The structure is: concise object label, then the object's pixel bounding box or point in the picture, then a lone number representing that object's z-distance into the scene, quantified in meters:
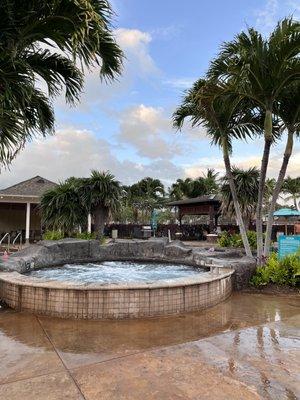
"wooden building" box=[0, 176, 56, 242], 15.74
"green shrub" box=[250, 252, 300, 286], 6.00
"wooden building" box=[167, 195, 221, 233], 19.77
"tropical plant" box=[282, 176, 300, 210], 33.38
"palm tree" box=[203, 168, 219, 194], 32.78
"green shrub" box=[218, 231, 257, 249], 11.12
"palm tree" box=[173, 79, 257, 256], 6.78
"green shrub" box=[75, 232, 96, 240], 12.15
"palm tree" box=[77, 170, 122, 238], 11.90
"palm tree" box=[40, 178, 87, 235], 12.20
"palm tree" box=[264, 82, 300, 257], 6.48
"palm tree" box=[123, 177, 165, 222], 35.34
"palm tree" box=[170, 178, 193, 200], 33.16
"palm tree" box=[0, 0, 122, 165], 3.78
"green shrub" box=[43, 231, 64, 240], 11.86
